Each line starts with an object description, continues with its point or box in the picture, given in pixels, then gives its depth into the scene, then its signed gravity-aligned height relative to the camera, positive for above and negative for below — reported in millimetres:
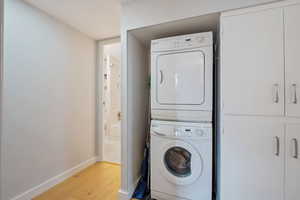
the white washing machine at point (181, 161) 1495 -647
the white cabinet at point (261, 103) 1197 -11
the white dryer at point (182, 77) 1518 +255
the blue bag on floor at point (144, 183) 1795 -1039
